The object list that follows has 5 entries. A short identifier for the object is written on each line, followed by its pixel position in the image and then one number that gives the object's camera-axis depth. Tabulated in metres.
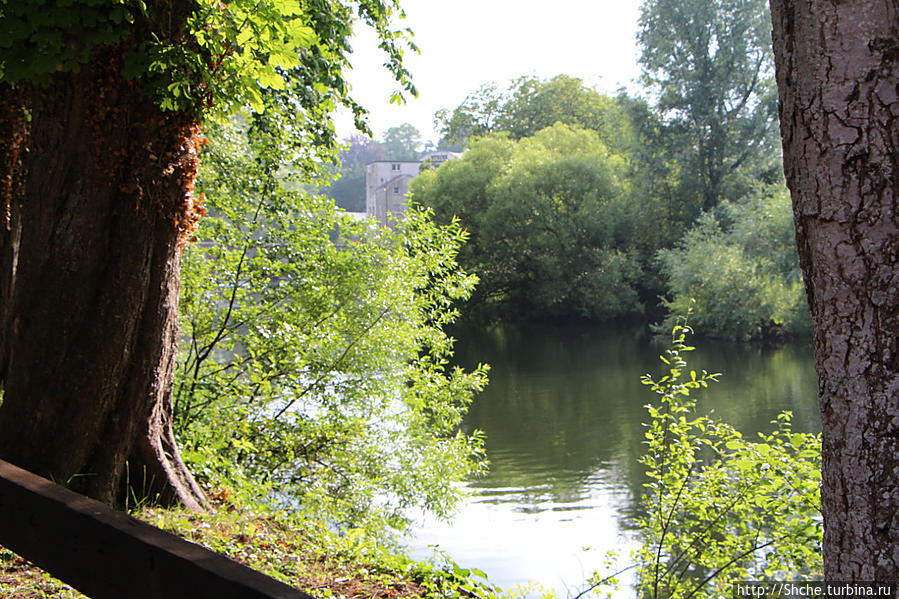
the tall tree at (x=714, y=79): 36.22
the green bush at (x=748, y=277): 27.05
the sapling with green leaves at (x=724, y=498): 5.04
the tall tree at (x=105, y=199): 4.24
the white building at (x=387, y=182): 88.00
